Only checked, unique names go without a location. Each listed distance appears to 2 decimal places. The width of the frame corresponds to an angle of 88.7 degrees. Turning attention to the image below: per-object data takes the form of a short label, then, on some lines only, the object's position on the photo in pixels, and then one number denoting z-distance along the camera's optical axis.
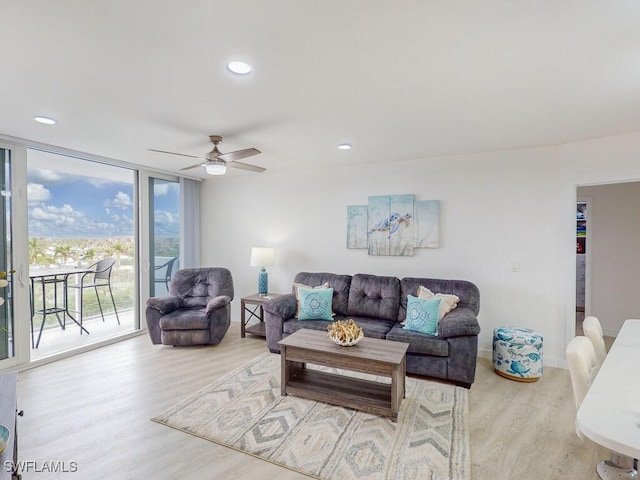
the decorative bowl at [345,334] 2.79
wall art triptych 4.14
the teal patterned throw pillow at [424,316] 3.32
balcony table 4.34
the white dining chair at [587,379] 1.74
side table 4.52
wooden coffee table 2.55
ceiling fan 3.08
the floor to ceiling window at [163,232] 5.00
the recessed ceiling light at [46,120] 2.82
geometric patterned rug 2.04
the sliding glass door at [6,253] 3.42
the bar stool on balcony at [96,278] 5.01
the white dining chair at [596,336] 2.22
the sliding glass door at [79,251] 4.47
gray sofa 3.09
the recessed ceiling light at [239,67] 1.94
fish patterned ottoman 3.21
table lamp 4.71
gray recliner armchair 4.13
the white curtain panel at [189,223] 5.41
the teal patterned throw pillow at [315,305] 3.89
